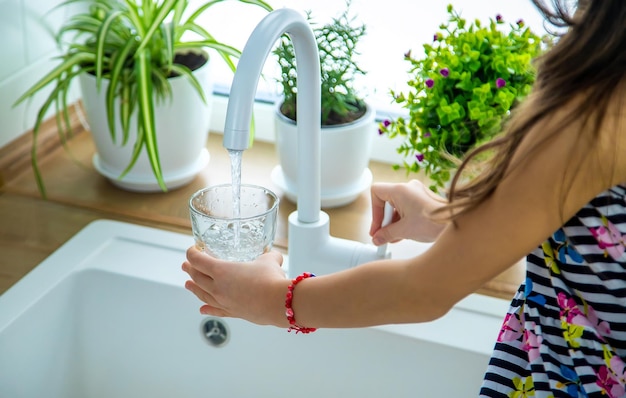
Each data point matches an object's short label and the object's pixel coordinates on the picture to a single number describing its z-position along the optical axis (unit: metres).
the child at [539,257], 0.64
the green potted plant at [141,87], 1.28
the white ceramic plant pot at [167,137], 1.31
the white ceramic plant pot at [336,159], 1.27
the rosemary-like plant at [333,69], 1.26
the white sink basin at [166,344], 1.11
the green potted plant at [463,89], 1.14
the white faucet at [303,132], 0.79
